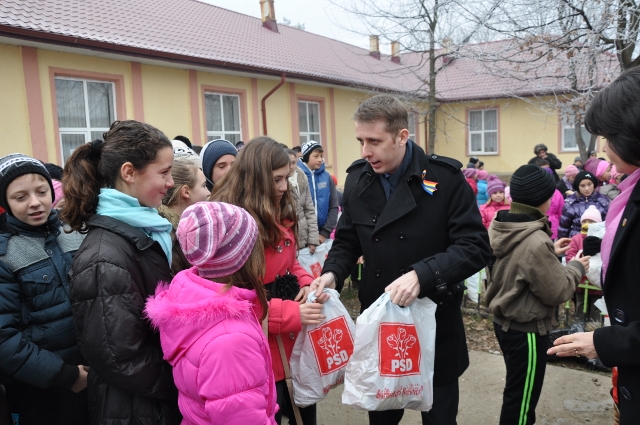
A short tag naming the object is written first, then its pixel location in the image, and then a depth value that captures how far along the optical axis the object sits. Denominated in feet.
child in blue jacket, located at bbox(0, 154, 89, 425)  6.66
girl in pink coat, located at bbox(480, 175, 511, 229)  21.44
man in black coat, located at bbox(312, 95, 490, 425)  7.55
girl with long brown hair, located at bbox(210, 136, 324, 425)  7.51
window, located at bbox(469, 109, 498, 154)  68.74
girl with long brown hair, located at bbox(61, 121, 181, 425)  5.30
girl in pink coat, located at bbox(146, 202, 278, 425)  4.98
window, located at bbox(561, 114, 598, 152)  63.72
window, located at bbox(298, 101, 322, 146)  46.91
